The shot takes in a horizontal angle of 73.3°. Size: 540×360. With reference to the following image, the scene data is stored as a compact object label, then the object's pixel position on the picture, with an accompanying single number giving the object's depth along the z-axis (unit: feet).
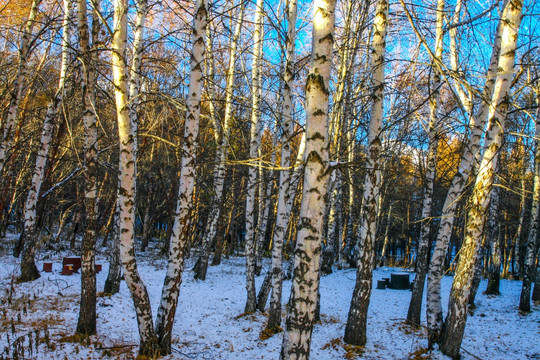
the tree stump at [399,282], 46.11
